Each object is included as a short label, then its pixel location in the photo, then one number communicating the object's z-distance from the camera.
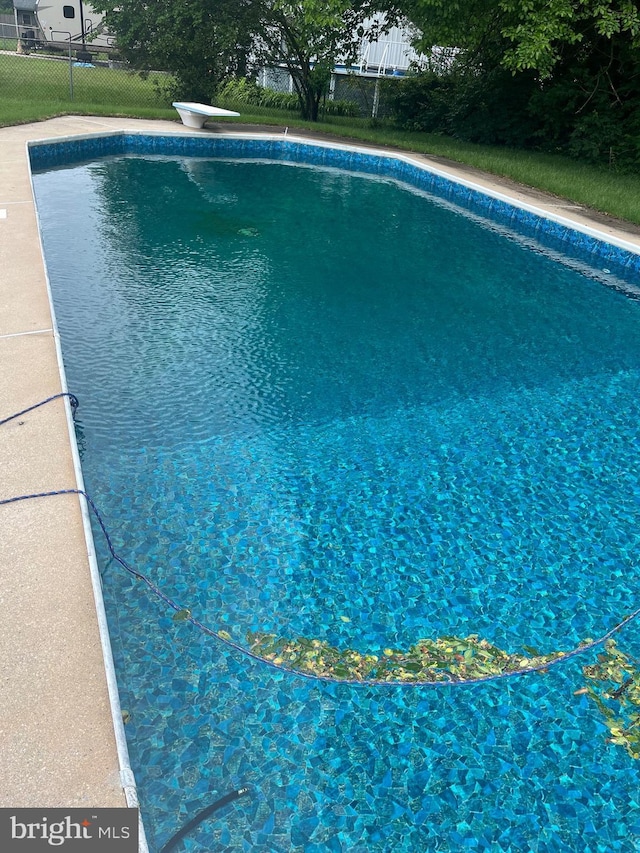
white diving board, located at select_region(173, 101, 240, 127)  13.25
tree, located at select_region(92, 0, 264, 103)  13.61
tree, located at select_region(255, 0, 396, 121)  13.97
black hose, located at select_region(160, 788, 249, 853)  2.30
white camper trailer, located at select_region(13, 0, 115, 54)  32.19
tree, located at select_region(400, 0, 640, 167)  10.28
